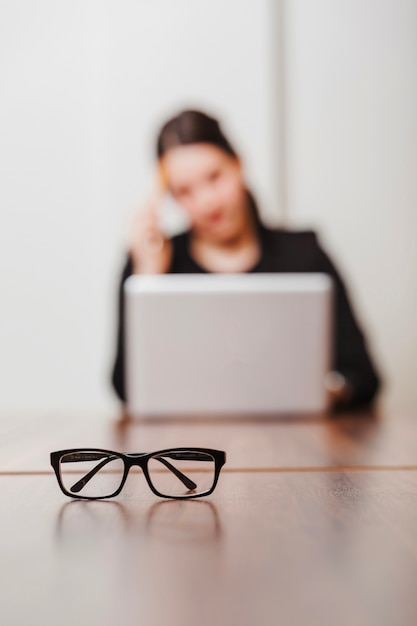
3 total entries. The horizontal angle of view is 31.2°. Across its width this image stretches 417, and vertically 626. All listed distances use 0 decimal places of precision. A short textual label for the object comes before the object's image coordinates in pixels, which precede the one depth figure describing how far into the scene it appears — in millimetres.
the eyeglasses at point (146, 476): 731
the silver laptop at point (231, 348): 1679
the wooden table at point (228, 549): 422
